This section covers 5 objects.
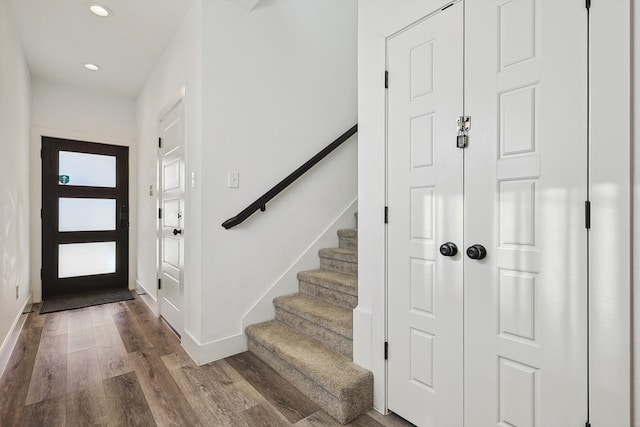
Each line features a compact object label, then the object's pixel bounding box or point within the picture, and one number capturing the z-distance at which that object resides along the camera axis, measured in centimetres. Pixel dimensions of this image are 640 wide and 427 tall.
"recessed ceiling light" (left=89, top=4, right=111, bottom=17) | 245
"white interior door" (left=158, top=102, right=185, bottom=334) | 267
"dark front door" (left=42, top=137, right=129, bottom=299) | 388
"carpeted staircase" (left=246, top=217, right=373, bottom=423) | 170
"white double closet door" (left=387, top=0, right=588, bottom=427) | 111
